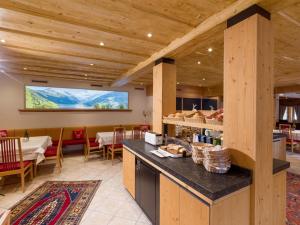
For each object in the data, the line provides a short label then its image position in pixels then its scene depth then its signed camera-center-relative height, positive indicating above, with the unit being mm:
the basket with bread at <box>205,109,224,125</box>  1774 -90
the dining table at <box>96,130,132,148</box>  4457 -793
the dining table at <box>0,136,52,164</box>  3102 -761
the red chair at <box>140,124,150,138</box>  4922 -574
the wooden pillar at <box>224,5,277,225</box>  1378 +75
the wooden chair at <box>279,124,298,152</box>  5488 -903
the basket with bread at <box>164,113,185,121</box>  2381 -102
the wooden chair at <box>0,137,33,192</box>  2719 -842
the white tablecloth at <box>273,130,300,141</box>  5387 -839
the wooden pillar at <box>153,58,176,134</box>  2814 +369
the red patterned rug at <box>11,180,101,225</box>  2131 -1405
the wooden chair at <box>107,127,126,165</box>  4380 -793
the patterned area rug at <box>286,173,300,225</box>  2117 -1417
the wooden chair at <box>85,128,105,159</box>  4513 -1000
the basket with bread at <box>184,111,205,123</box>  1988 -97
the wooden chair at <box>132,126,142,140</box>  4753 -664
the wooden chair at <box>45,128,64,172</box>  3644 -979
